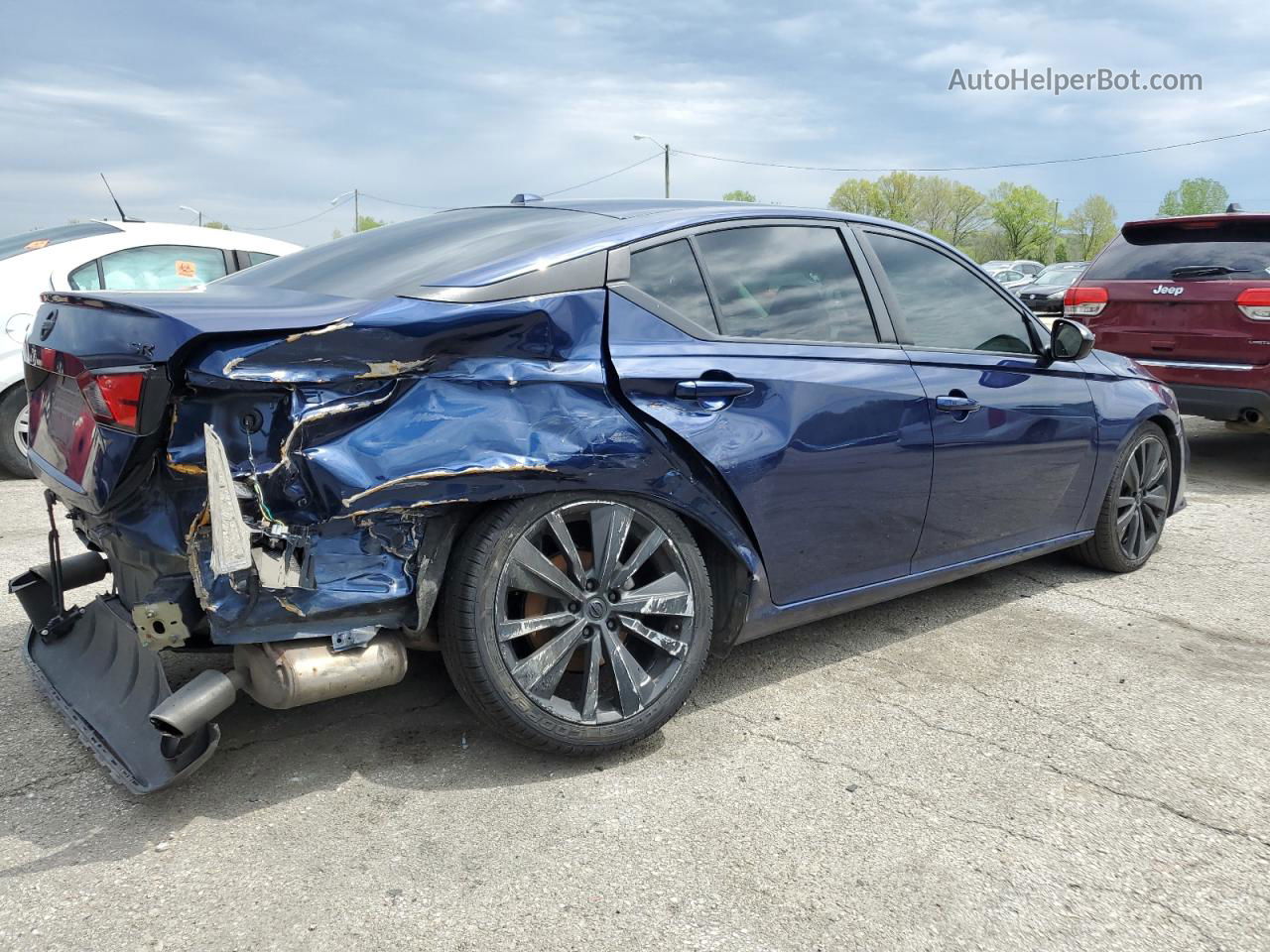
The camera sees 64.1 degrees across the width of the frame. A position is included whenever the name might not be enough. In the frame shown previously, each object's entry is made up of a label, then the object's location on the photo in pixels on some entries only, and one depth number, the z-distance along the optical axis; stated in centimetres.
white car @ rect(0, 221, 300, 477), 649
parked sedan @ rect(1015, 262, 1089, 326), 1977
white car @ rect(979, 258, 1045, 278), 3307
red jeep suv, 673
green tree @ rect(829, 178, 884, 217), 7756
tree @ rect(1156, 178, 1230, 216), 7850
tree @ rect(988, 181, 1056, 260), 8294
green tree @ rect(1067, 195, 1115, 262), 8850
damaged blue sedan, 239
